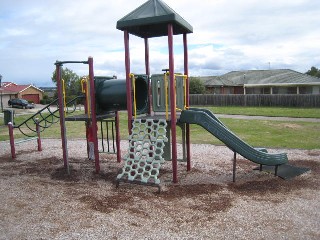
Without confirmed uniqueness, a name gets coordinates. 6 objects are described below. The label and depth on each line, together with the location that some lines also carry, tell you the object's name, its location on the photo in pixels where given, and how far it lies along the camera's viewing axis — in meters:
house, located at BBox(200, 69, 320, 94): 34.44
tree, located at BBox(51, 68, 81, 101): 44.87
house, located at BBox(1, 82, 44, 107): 47.11
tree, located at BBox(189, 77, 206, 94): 39.34
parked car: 40.50
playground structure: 6.88
